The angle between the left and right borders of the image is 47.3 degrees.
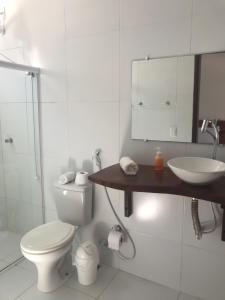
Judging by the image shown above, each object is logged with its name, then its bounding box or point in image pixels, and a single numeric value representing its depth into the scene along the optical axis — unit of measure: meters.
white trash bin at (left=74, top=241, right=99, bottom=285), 1.96
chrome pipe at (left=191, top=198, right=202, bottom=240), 1.60
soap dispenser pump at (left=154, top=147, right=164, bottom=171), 1.75
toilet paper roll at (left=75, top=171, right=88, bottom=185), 2.05
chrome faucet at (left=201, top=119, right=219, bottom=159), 1.65
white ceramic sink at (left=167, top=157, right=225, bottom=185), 1.36
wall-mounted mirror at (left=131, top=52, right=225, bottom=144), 1.64
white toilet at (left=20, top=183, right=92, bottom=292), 1.79
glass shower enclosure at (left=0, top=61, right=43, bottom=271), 2.33
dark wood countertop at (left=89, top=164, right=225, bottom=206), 1.38
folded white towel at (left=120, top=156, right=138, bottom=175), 1.65
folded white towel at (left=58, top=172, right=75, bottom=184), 2.11
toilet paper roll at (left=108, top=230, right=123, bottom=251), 1.99
